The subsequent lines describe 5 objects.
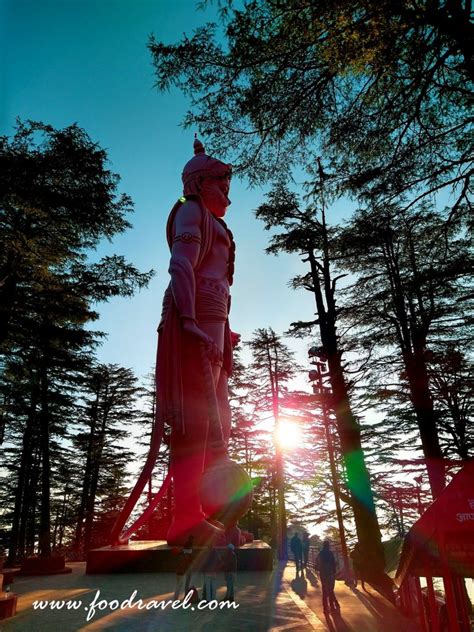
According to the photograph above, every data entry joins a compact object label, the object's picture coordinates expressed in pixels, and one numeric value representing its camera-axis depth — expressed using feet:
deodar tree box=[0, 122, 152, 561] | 29.40
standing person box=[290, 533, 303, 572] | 37.68
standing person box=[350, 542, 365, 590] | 31.17
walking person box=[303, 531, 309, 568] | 41.12
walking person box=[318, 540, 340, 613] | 21.17
